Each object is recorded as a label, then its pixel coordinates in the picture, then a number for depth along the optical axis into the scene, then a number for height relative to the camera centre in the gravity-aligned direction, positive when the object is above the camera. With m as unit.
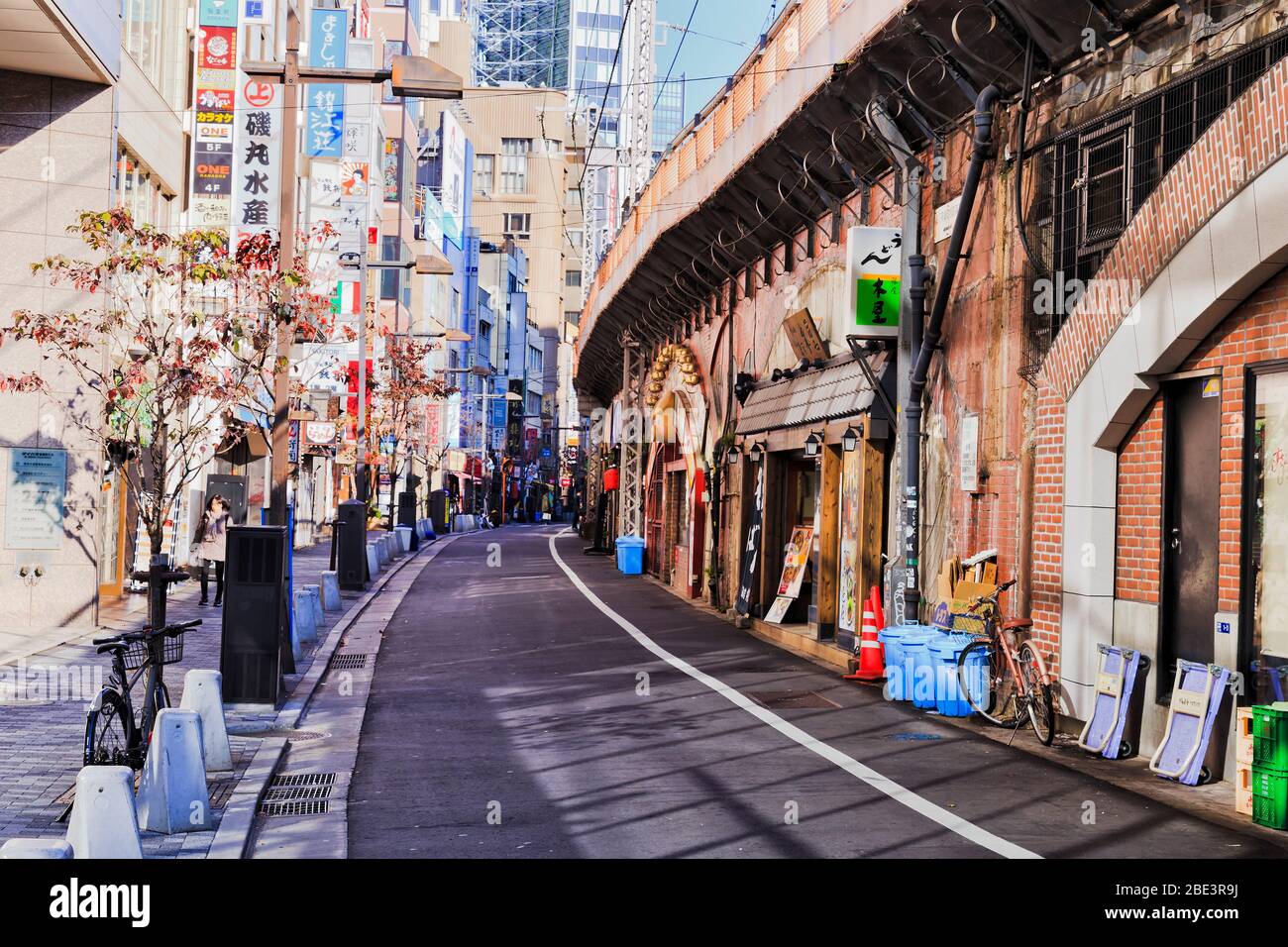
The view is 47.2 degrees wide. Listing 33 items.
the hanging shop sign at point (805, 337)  21.27 +2.23
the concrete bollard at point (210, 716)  10.45 -1.69
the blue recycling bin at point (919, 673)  13.96 -1.73
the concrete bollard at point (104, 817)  6.36 -1.48
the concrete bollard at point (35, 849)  5.18 -1.32
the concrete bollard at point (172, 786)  8.46 -1.77
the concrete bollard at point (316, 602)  19.97 -1.65
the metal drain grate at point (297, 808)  9.13 -2.05
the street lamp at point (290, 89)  17.23 +4.79
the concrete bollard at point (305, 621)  19.08 -1.82
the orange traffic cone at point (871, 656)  16.09 -1.82
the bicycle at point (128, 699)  9.16 -1.42
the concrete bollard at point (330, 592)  23.80 -1.80
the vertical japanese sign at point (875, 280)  17.05 +2.43
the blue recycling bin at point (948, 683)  13.73 -1.80
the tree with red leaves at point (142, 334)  18.59 +1.93
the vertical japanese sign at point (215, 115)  32.97 +8.29
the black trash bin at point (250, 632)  13.38 -1.37
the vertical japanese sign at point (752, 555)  24.05 -1.10
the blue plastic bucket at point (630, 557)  37.88 -1.81
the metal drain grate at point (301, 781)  10.16 -2.08
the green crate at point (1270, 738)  8.80 -1.46
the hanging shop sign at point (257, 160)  33.44 +7.44
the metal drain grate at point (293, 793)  9.68 -2.07
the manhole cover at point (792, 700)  14.04 -2.07
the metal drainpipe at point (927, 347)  14.51 +1.58
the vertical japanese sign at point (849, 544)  18.41 -0.70
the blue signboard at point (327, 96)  51.12 +14.19
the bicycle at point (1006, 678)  12.20 -1.64
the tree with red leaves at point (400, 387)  53.97 +3.56
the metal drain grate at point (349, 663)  17.14 -2.14
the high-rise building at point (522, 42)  171.50 +52.36
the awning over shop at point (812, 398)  18.39 +1.29
